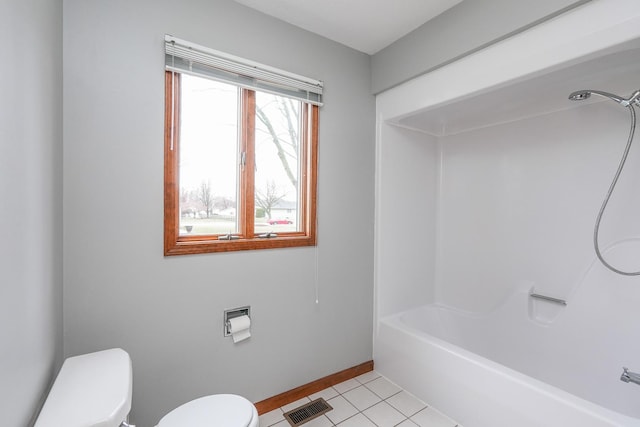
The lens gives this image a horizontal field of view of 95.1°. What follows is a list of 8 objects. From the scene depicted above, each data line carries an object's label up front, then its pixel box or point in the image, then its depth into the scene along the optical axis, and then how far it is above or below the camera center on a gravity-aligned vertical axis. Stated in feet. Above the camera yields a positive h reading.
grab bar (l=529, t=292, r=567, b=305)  6.56 -1.99
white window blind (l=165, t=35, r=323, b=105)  5.10 +2.67
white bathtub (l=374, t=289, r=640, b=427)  4.67 -3.18
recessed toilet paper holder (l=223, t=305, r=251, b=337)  5.74 -2.12
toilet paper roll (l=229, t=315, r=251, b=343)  5.66 -2.32
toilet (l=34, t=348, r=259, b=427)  2.87 -2.06
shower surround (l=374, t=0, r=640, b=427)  4.81 -0.43
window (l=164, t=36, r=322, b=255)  5.27 +1.09
